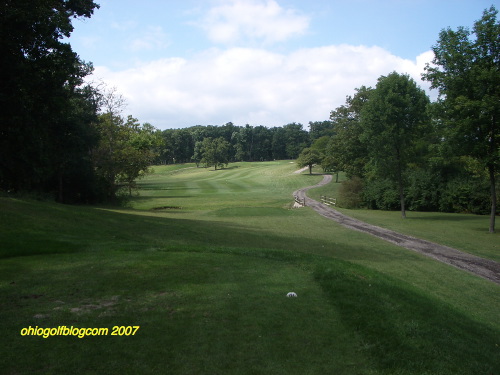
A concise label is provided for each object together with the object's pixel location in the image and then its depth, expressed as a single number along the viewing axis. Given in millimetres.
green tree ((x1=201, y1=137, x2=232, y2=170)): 130125
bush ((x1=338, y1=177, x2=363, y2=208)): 47594
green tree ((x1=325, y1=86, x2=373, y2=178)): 54219
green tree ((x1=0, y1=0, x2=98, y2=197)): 15898
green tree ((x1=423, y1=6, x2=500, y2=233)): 23719
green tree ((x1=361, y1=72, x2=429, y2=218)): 32875
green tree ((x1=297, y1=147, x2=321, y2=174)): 98875
